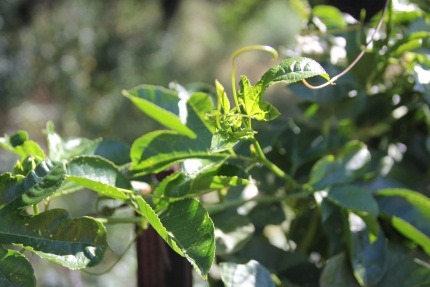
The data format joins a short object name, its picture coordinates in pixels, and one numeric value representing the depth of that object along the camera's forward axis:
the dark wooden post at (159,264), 0.92
